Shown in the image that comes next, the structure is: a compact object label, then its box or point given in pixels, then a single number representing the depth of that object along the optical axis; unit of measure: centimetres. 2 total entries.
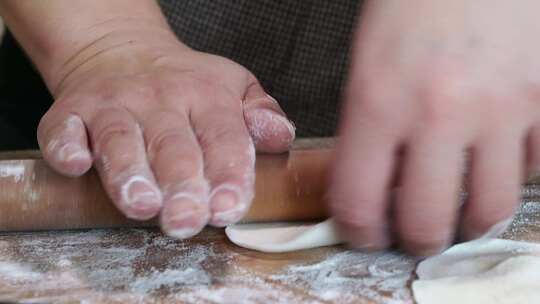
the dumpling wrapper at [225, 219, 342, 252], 52
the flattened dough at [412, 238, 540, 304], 48
